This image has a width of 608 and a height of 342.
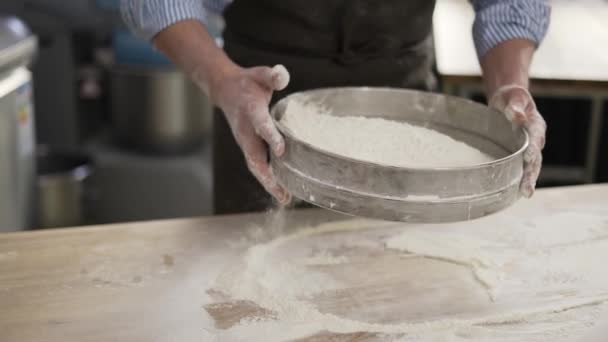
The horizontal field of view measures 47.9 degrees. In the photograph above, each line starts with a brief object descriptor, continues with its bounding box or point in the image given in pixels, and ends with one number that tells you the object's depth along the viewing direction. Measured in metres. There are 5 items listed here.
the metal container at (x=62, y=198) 2.61
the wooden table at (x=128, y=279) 0.93
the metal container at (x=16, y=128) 2.10
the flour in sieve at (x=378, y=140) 1.00
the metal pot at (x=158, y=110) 2.85
